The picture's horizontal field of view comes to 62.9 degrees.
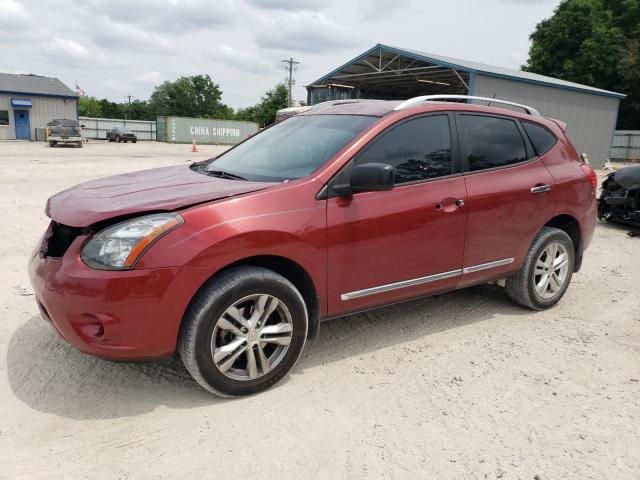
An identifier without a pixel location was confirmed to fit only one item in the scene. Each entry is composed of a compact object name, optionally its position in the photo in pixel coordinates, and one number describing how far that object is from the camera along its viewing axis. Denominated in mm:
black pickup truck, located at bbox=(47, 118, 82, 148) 31281
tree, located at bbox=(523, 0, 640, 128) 38000
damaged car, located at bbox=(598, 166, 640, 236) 8398
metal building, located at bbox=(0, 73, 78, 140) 40344
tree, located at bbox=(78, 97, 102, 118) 99750
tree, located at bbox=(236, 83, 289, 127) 63125
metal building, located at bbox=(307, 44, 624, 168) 21234
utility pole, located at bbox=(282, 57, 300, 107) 63269
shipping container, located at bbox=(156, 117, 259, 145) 46219
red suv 2707
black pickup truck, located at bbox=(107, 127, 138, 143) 43031
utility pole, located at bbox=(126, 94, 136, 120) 102062
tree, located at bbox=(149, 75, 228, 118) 96625
